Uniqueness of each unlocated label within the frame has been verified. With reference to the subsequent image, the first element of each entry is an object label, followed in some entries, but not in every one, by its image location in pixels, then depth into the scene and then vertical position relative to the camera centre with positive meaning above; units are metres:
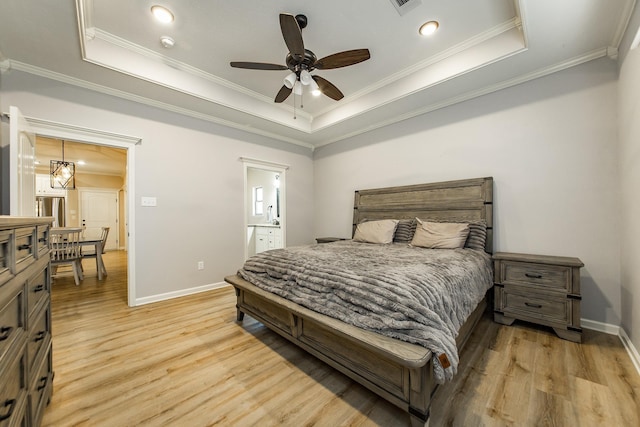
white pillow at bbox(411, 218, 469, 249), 2.73 -0.29
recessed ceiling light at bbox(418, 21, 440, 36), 2.32 +1.73
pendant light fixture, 5.35 +0.86
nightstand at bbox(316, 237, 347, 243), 4.18 -0.49
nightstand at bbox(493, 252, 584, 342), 2.09 -0.73
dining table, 4.24 -0.74
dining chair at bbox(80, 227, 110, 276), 4.31 -0.79
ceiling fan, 2.00 +1.32
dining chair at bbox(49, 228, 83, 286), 3.83 -0.57
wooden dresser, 0.80 -0.44
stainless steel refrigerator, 6.79 +0.13
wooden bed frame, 1.22 -0.80
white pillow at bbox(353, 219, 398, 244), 3.31 -0.29
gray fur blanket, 1.29 -0.51
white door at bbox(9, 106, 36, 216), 2.08 +0.42
